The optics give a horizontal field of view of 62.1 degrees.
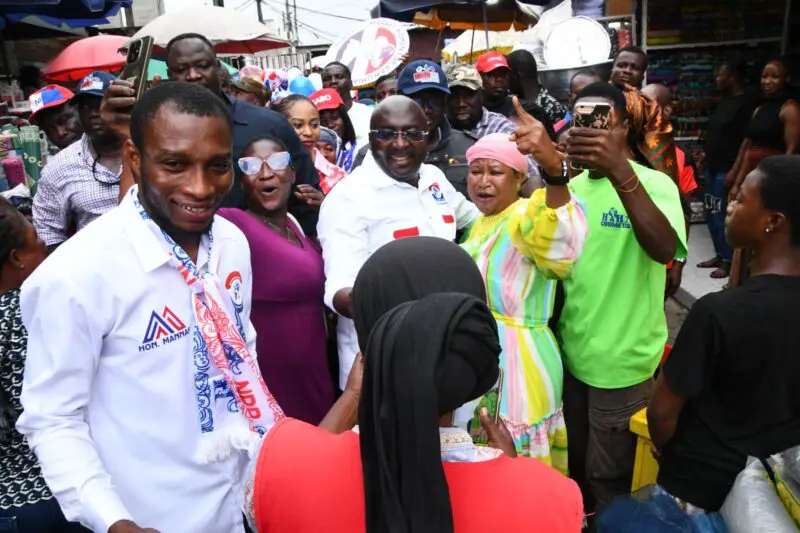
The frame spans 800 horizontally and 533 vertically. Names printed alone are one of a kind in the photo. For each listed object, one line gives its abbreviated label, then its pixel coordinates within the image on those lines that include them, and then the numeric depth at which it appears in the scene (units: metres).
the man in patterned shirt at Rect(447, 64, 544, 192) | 4.70
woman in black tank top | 5.70
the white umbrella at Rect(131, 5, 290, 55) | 8.27
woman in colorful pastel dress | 2.63
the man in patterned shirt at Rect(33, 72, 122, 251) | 3.34
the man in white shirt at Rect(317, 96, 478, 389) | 2.84
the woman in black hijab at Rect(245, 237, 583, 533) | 1.22
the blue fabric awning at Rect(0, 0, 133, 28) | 5.99
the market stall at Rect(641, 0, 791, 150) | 7.67
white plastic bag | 1.88
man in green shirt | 2.84
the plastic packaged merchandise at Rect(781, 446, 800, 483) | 1.87
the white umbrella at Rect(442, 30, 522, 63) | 11.23
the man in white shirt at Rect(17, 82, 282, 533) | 1.58
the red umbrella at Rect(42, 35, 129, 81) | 6.88
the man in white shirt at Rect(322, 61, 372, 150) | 6.71
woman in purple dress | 2.69
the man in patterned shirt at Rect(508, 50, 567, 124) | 6.04
